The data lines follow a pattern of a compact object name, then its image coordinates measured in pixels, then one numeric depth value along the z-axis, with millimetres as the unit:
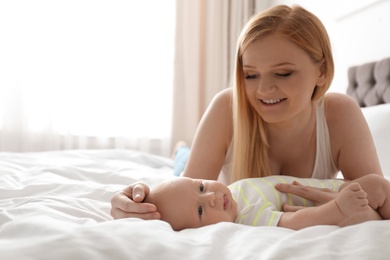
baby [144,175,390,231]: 1009
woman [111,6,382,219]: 1416
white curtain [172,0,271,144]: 4195
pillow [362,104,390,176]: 1828
